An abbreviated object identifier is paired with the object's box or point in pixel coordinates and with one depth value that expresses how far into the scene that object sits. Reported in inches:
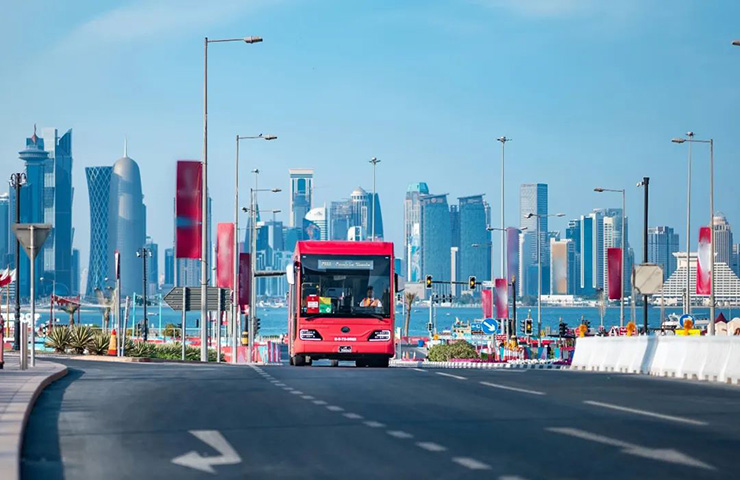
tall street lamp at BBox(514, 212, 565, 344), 4039.1
